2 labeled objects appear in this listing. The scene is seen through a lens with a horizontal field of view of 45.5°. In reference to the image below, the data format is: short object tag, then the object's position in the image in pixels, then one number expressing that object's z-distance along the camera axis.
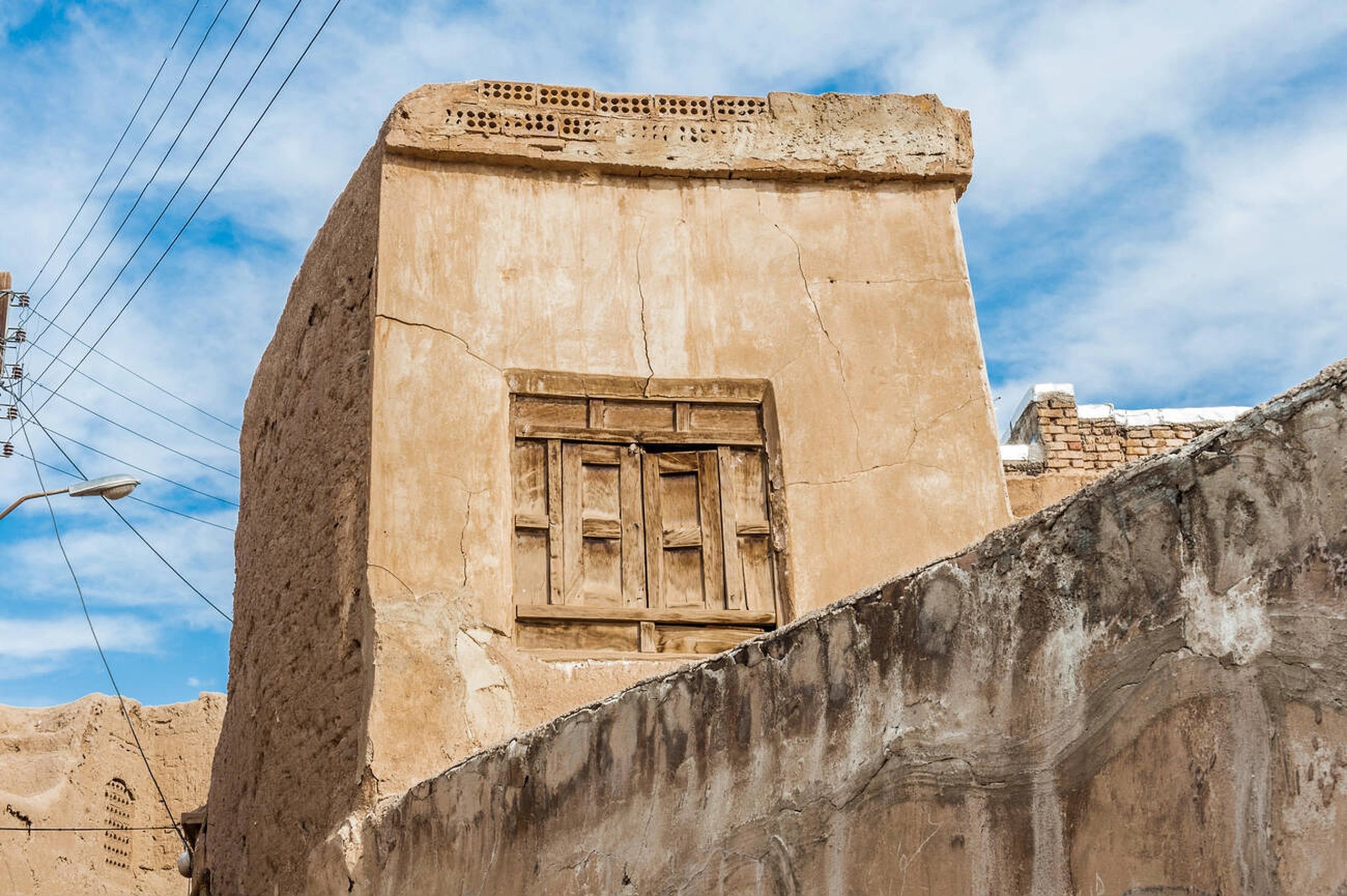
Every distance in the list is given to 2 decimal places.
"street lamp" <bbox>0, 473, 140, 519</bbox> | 11.63
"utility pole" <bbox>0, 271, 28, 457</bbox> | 13.95
